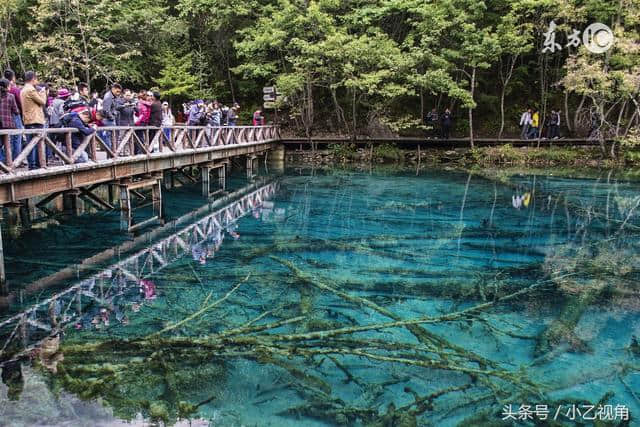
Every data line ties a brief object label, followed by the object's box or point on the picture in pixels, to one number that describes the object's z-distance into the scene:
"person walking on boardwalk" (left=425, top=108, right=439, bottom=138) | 27.73
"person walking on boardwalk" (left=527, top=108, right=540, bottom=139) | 26.91
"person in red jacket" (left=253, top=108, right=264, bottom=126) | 25.45
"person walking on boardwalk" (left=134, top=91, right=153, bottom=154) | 13.88
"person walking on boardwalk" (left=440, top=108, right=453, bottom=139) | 26.77
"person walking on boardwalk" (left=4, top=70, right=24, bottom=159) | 9.11
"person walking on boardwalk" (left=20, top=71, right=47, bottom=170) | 9.13
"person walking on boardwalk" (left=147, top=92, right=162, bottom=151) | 13.52
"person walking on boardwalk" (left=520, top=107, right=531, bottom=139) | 26.39
